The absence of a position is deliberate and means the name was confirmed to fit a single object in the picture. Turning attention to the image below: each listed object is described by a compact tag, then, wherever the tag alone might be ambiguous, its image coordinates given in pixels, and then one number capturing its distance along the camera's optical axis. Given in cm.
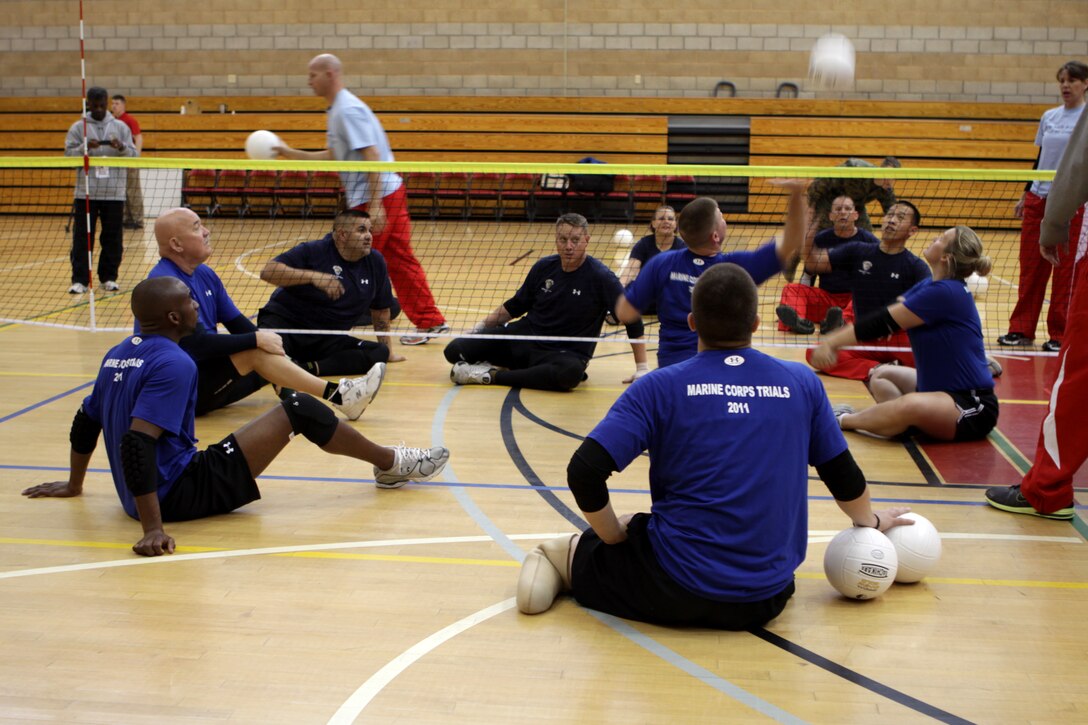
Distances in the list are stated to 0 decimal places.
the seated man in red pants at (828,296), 901
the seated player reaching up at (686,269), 577
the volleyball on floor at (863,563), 407
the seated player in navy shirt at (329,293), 788
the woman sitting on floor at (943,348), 610
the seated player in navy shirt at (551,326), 777
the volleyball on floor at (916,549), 428
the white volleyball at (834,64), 731
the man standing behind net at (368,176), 858
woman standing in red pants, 872
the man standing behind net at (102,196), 1167
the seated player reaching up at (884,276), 805
